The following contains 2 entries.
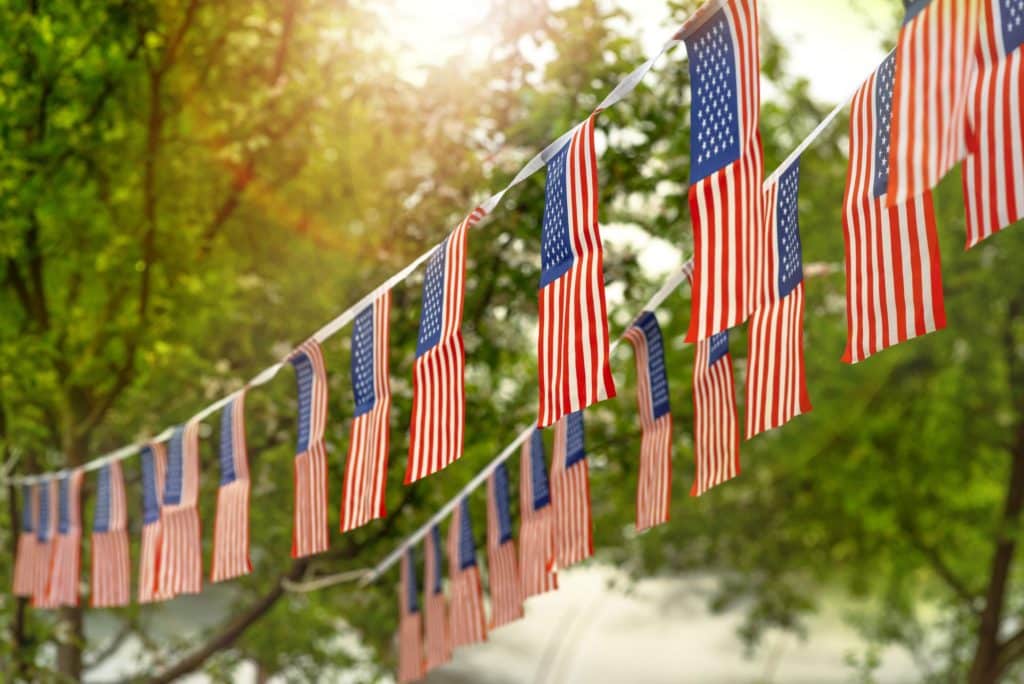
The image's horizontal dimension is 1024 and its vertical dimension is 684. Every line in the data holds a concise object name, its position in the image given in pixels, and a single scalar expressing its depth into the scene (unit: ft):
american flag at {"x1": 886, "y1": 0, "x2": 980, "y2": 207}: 27.55
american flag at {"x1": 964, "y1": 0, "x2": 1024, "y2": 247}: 27.76
